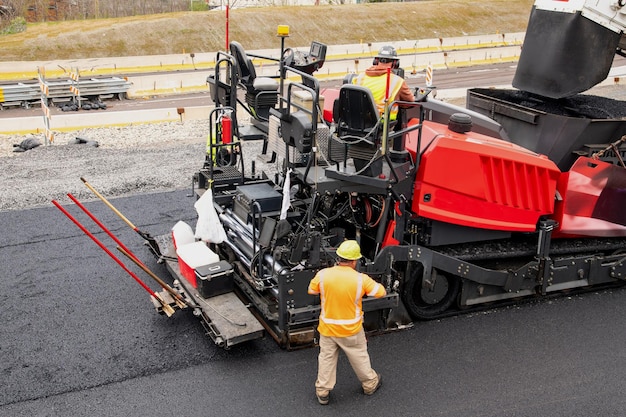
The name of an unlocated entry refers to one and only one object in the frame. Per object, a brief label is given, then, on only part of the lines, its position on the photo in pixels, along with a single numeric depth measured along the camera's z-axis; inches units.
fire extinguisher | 284.0
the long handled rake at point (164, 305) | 237.3
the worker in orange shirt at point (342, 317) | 199.5
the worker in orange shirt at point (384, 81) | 236.2
